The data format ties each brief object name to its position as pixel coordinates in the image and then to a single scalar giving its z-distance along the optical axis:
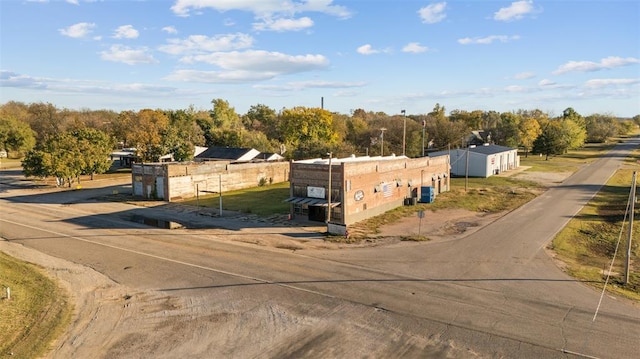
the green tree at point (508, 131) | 110.19
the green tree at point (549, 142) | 100.94
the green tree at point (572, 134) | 109.62
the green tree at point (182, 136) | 80.91
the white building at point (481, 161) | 73.50
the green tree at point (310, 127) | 94.50
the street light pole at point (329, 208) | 36.44
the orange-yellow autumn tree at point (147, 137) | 80.31
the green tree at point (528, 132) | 109.62
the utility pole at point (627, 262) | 23.70
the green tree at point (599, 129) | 152.25
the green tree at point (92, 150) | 63.22
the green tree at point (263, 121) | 127.31
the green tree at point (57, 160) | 58.19
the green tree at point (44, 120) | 118.06
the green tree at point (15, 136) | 104.59
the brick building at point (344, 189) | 37.81
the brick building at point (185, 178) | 52.00
